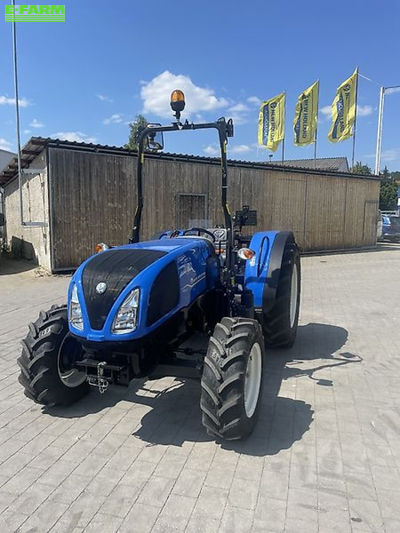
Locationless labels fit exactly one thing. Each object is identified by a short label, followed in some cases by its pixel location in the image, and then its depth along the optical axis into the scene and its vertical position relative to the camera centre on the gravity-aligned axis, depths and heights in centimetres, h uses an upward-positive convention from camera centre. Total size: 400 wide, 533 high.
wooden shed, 1067 +33
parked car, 2241 -83
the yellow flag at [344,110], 2022 +479
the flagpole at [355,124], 2022 +414
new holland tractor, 281 -87
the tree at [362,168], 4751 +506
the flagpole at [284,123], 2107 +428
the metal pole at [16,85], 1051 +296
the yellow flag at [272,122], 2098 +435
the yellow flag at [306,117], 2045 +451
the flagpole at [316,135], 2069 +360
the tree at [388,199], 4553 +138
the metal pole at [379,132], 2200 +419
